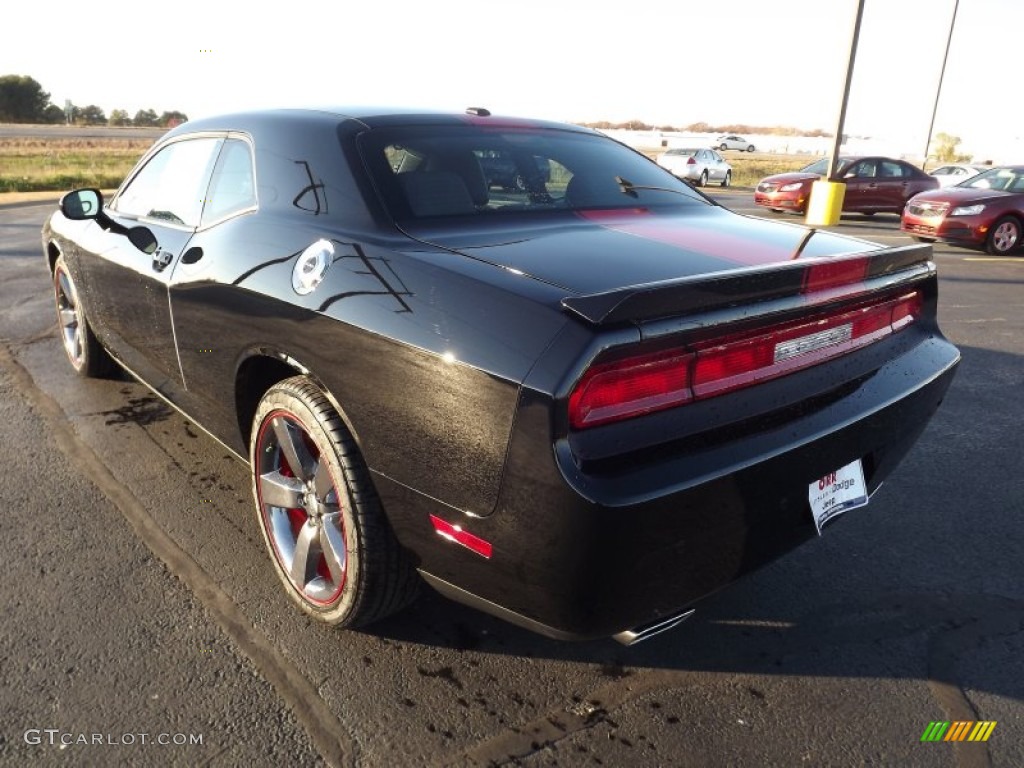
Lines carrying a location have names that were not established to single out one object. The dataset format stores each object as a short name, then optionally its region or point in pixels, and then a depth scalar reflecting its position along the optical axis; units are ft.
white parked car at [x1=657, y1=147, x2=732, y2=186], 84.89
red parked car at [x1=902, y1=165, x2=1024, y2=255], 37.35
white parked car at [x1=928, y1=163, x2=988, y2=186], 74.13
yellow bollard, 44.19
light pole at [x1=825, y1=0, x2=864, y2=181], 39.29
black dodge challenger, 5.76
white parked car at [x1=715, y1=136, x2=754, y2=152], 208.64
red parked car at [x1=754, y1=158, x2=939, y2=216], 56.65
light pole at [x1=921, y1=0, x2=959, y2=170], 92.08
